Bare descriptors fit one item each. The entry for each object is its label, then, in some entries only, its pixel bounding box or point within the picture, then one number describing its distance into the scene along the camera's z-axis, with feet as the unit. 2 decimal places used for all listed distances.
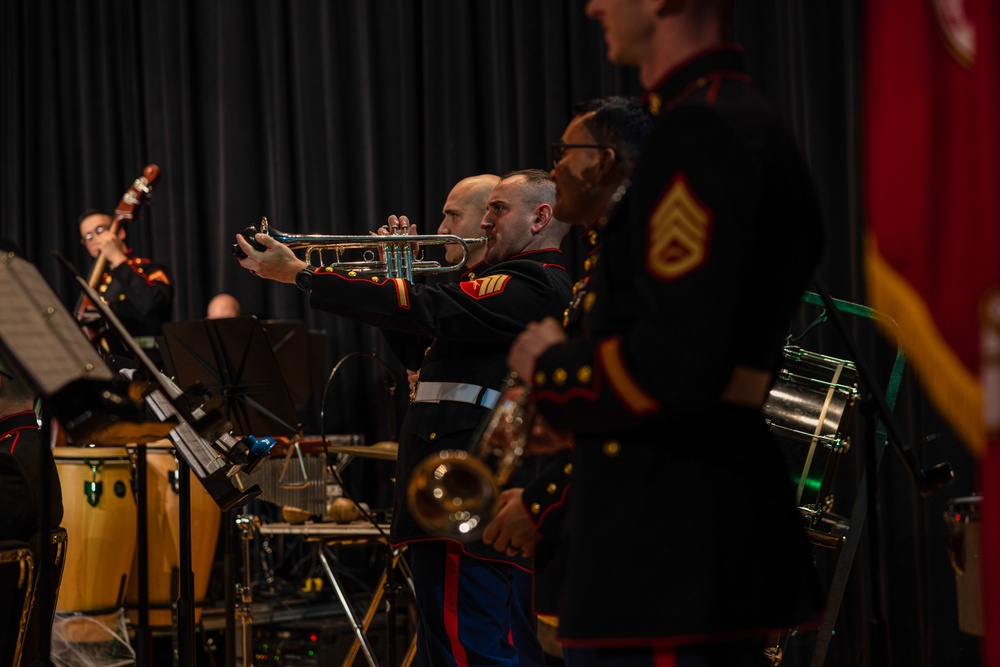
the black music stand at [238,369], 28.40
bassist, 40.14
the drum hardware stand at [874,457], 16.83
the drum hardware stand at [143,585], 18.75
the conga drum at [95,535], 33.09
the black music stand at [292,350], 32.65
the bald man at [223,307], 40.27
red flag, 8.51
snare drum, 22.41
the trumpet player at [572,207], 12.67
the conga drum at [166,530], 34.37
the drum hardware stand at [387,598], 26.53
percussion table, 28.78
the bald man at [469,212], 23.57
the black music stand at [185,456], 15.42
